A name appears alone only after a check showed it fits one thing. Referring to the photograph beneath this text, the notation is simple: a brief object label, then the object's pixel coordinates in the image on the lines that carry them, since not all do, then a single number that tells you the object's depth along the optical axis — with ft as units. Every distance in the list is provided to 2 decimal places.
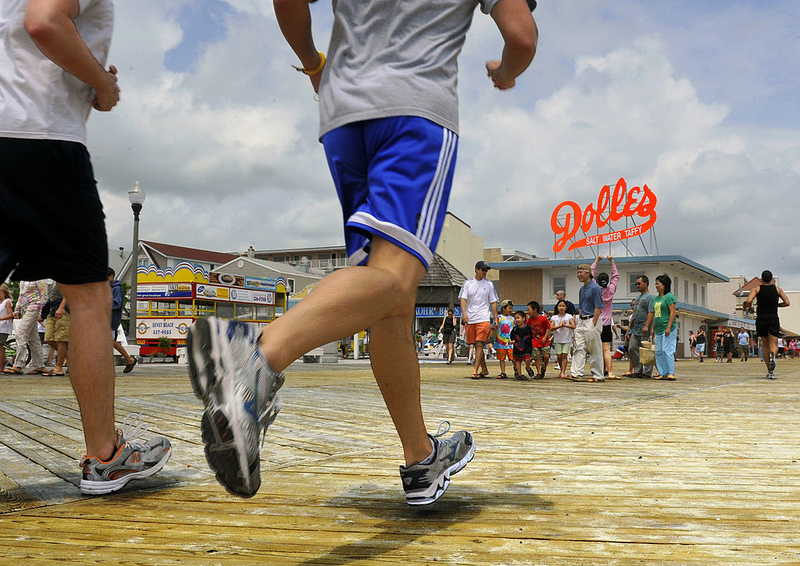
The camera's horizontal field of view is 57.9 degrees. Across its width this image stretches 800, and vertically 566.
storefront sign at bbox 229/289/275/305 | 94.22
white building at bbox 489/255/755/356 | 151.74
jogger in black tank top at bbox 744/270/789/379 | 40.65
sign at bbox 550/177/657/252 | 146.01
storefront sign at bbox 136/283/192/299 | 87.56
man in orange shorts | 39.04
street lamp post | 56.54
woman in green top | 40.78
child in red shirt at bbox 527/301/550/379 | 40.40
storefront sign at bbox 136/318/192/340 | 83.25
